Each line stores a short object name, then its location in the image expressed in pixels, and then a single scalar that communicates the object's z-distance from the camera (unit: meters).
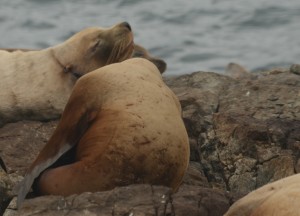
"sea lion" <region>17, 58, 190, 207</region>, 14.92
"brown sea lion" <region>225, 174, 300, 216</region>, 12.72
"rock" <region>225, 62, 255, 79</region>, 28.21
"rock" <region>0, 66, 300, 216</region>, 16.91
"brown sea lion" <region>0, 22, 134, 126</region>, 19.62
